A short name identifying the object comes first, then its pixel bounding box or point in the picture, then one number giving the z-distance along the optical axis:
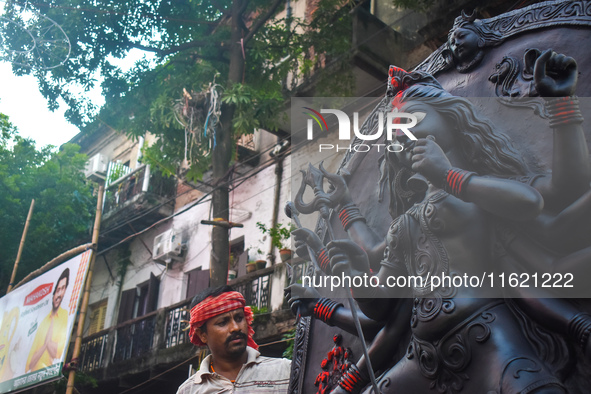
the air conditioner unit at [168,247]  15.62
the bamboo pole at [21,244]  13.34
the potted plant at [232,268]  12.59
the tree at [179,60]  9.97
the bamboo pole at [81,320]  9.43
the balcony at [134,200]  17.53
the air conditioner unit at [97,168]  20.75
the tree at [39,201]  16.09
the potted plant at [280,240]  10.91
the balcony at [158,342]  10.40
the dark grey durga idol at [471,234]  1.90
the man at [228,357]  3.45
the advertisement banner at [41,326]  9.43
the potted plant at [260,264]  12.01
